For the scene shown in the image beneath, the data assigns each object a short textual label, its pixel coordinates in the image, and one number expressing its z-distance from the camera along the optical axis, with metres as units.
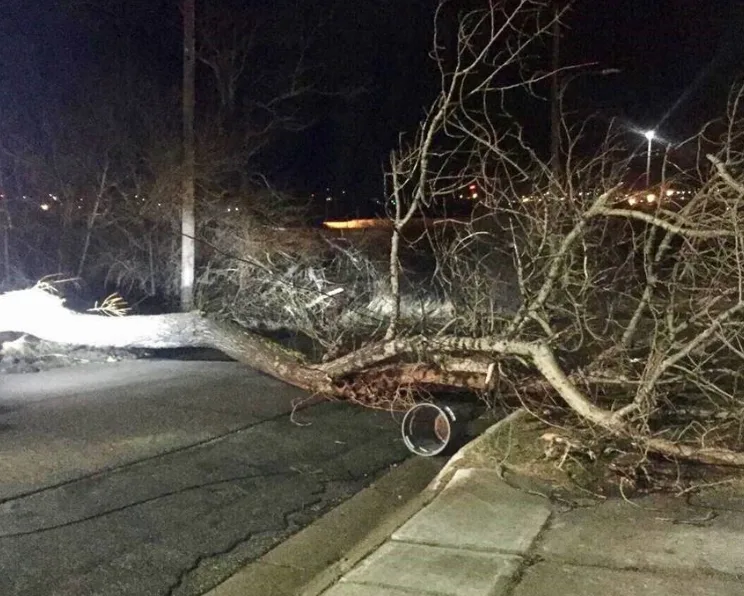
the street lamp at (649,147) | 9.80
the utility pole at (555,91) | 15.75
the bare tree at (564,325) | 7.48
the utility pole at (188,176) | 15.98
